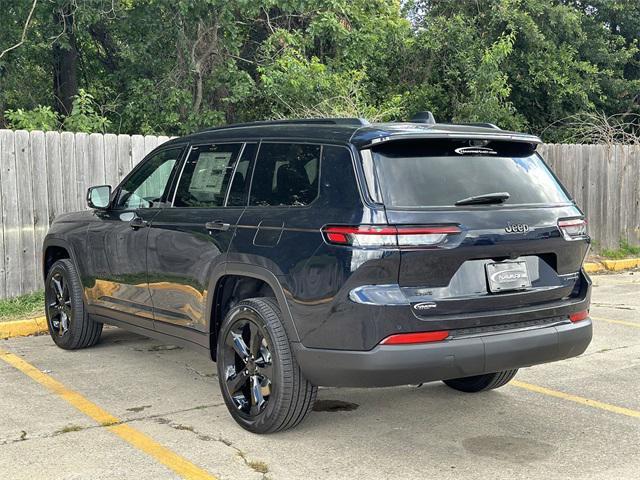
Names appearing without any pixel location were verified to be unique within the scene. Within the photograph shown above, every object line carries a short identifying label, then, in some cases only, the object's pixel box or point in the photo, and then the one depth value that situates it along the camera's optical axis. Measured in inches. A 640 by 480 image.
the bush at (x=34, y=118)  425.4
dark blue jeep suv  149.5
